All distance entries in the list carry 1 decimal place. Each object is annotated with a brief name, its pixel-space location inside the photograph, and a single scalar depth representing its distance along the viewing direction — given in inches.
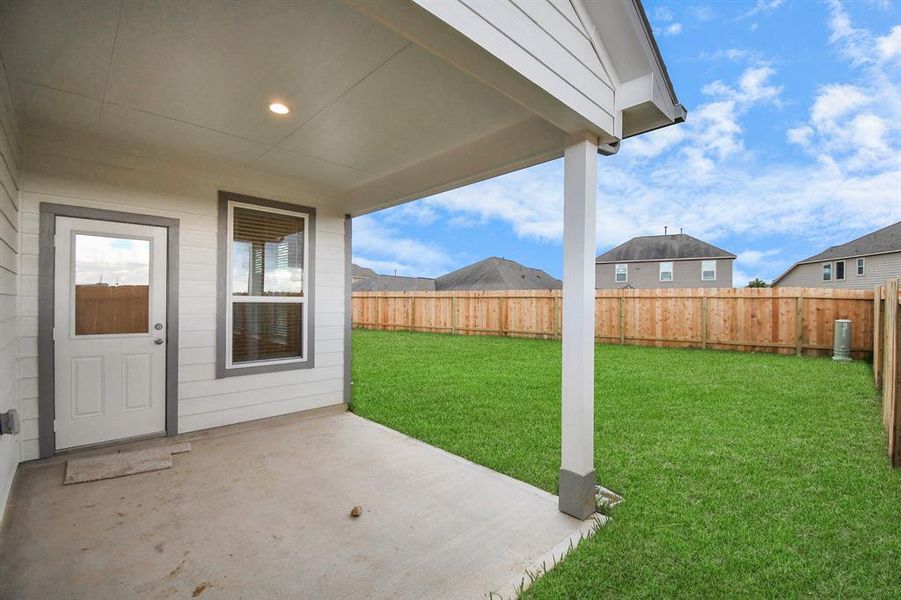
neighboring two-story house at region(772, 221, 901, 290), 593.3
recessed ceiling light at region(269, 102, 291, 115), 105.1
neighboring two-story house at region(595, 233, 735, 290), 761.0
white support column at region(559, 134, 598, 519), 95.1
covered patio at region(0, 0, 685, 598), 76.2
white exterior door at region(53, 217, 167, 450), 129.1
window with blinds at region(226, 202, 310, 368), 164.1
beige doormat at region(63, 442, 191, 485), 117.6
